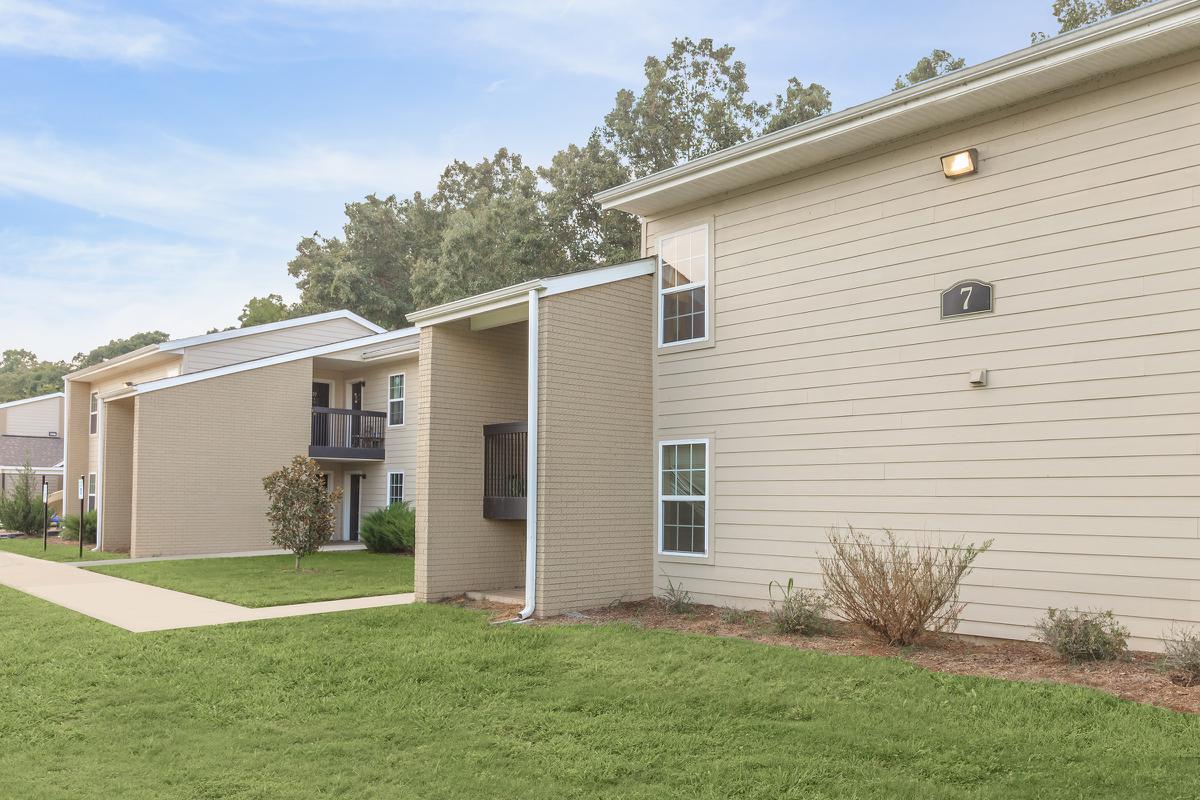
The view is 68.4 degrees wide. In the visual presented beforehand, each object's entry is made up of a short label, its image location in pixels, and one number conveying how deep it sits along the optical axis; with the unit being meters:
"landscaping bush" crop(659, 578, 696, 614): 10.20
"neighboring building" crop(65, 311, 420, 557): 20.03
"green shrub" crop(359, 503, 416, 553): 19.80
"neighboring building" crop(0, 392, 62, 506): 33.97
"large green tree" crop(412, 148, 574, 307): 32.75
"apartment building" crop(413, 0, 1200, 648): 7.26
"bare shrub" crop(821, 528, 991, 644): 7.64
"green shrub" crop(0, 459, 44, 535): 27.39
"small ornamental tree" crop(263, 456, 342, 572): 15.81
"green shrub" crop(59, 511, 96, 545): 23.33
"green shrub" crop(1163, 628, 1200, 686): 6.04
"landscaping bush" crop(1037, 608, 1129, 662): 6.86
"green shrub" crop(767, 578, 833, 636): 8.50
